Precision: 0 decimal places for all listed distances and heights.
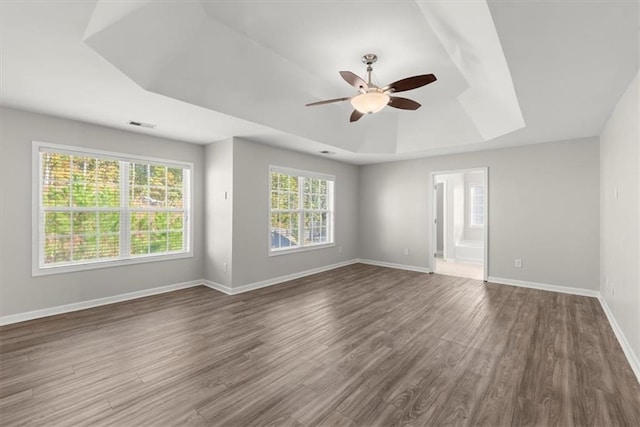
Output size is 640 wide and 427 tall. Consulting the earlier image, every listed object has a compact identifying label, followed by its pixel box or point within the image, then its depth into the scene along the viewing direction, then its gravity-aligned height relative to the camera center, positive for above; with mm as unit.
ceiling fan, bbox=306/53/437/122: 2432 +1107
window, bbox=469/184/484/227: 7832 +175
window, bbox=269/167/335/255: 5246 +44
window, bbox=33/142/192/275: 3498 +49
